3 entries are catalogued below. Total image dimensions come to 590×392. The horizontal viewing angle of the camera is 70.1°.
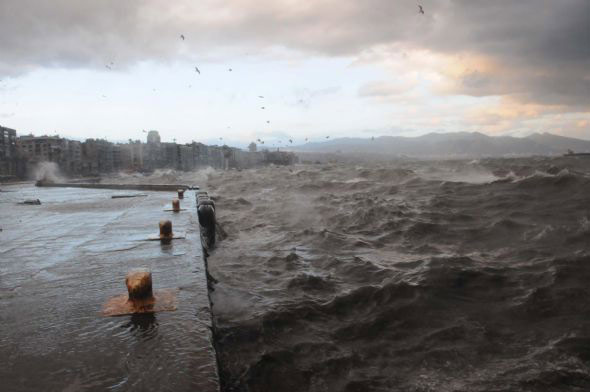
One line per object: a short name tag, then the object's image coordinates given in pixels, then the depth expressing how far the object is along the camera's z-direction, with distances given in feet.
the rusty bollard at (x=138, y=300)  12.75
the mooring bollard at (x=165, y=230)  24.74
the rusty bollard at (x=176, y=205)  40.02
